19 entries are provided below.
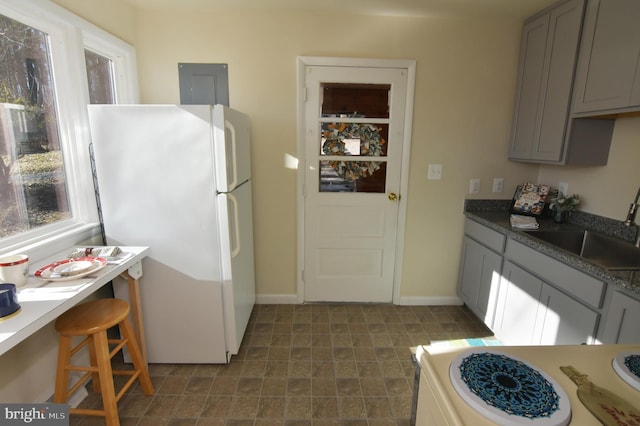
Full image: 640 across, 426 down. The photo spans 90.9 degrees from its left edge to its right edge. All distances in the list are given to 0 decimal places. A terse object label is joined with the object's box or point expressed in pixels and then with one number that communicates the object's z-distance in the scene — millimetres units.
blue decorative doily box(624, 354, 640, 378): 807
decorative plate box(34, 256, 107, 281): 1412
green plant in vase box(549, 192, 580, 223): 2340
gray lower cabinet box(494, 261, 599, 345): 1646
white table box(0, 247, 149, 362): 1077
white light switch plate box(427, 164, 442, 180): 2705
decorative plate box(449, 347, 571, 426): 657
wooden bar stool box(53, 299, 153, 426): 1489
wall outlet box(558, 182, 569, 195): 2464
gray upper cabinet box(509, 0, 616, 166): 2061
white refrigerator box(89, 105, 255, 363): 1783
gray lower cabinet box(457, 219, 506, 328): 2324
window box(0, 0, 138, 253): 1560
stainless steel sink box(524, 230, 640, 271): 1913
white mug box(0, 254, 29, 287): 1320
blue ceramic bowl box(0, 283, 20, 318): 1112
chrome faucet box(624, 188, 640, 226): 1830
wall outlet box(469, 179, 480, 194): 2735
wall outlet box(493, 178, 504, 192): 2742
